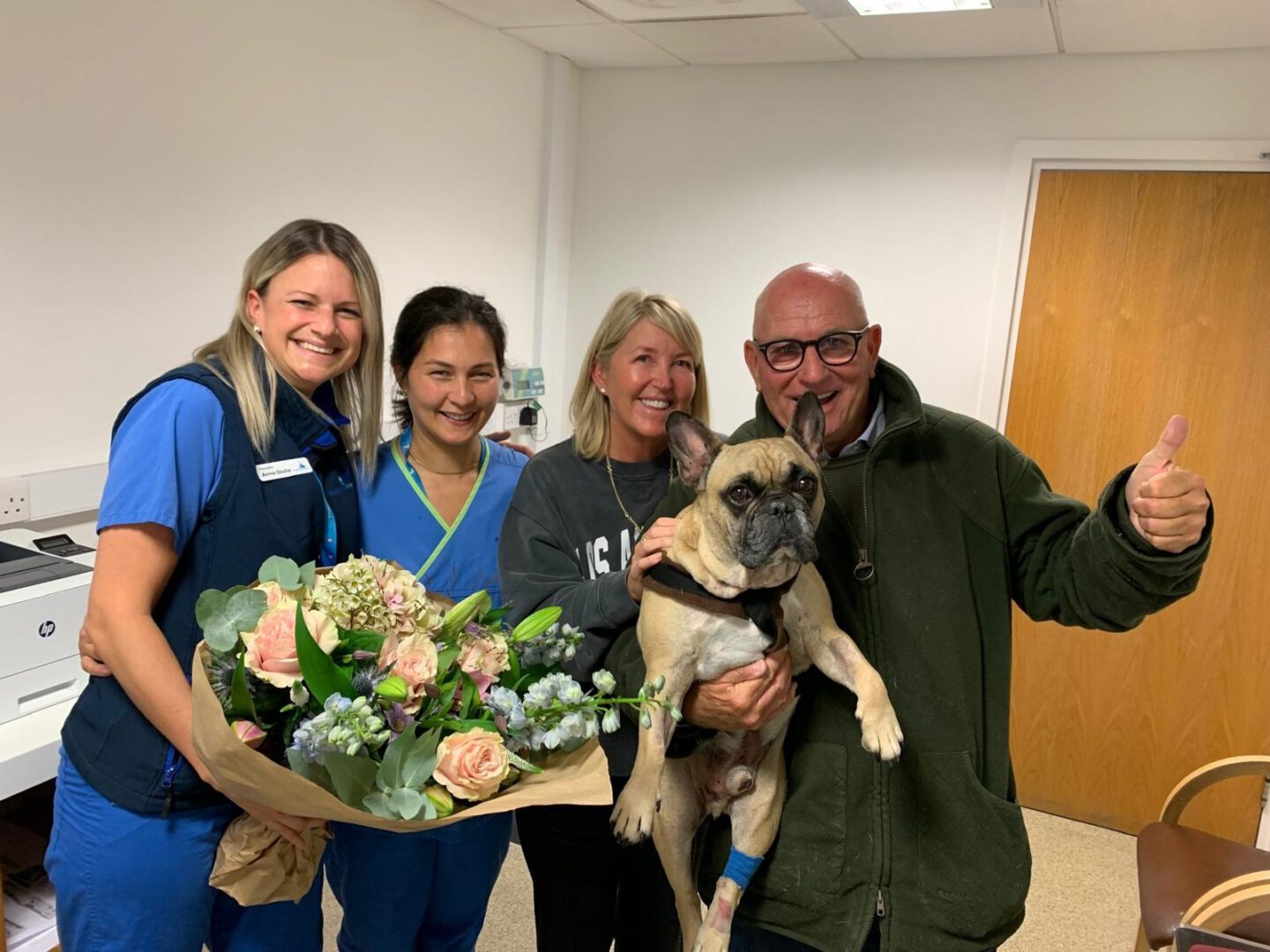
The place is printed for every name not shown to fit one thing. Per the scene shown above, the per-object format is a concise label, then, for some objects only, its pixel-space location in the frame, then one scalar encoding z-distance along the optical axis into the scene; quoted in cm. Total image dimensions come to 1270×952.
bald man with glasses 135
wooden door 322
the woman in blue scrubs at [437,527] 174
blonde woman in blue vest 139
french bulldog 128
